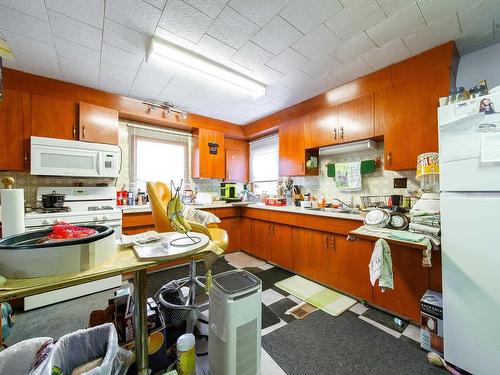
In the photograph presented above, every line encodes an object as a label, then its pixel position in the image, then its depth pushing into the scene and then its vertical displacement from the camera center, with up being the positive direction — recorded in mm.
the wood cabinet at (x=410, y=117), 1881 +709
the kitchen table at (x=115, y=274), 615 -307
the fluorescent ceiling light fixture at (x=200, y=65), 1876 +1299
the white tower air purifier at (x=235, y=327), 1104 -792
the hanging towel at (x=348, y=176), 2658 +151
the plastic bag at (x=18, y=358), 880 -742
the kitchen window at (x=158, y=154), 3301 +602
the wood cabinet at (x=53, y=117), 2326 +863
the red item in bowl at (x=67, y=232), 828 -185
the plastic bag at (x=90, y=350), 941 -796
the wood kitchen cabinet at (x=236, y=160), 4172 +604
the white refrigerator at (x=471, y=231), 1201 -284
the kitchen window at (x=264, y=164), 3989 +498
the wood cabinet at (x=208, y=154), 3630 +631
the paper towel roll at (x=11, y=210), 983 -101
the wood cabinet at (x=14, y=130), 2180 +660
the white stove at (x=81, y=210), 2115 -244
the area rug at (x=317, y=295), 2001 -1182
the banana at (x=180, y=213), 1130 -138
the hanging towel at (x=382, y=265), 1515 -597
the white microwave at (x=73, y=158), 2252 +376
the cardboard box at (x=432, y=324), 1425 -990
